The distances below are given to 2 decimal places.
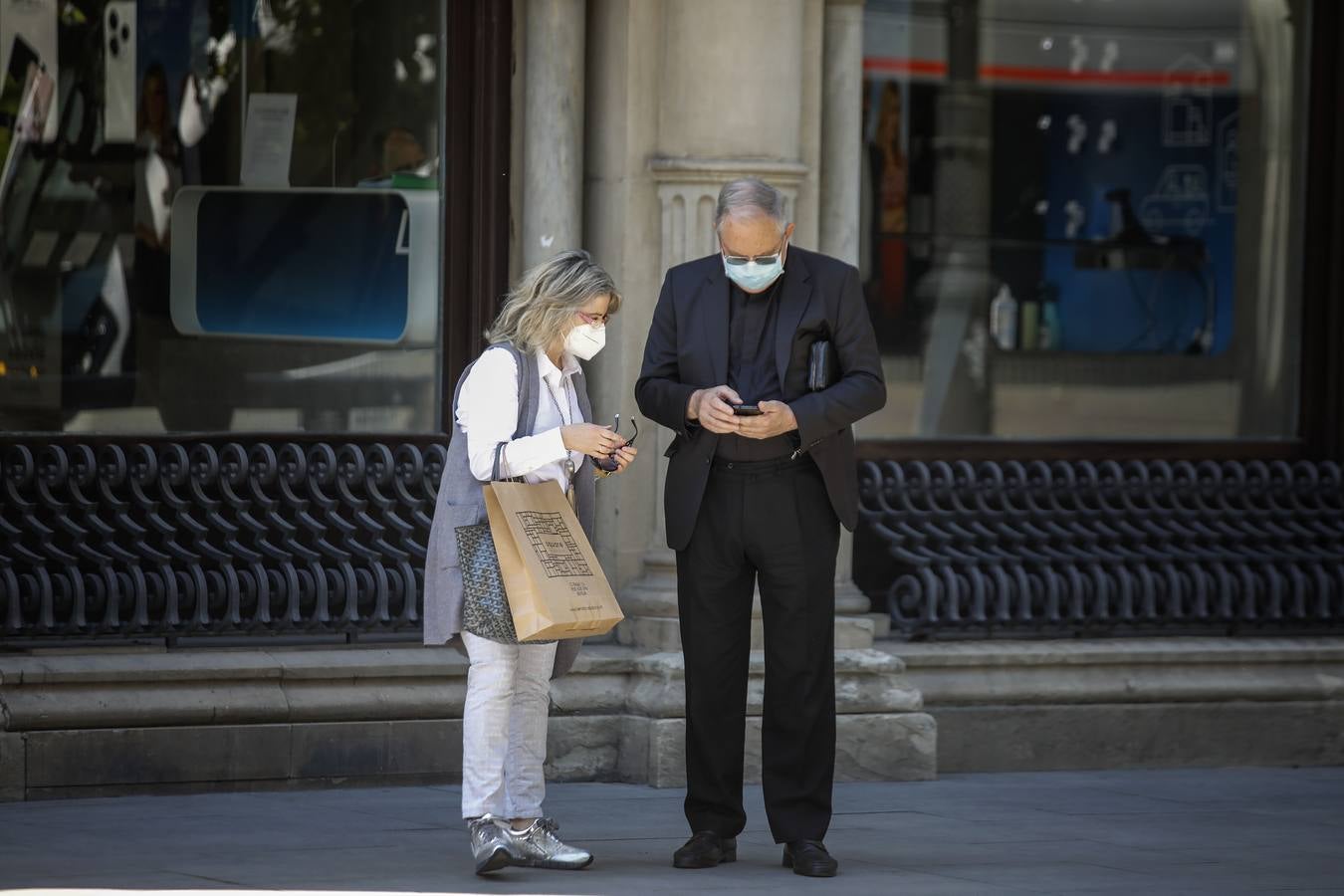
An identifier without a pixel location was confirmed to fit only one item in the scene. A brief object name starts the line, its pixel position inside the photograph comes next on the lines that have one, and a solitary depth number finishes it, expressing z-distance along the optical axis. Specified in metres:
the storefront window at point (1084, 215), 17.92
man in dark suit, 12.23
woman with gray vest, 11.54
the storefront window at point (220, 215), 15.77
